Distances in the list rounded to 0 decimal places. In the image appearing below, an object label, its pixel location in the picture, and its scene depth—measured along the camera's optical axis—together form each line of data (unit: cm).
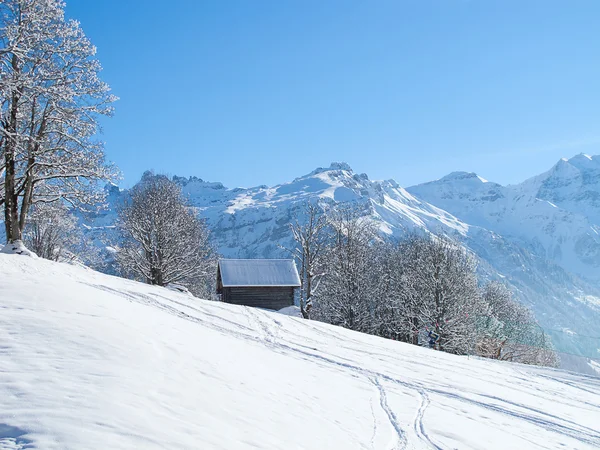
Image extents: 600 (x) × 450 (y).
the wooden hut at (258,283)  3678
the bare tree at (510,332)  3881
